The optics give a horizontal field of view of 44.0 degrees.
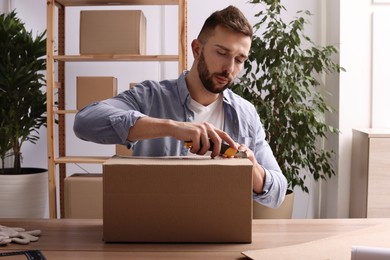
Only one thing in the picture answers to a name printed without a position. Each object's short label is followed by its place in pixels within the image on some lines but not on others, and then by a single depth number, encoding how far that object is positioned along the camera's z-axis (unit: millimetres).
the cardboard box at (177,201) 1071
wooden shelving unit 2998
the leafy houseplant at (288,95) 3057
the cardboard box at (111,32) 2934
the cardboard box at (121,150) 3009
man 1302
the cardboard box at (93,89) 3027
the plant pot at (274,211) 2957
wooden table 1035
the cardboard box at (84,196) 2930
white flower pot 3004
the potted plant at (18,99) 3023
